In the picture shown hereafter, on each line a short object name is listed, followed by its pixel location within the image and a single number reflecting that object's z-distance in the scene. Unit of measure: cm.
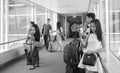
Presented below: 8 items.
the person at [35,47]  532
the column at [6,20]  660
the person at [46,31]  826
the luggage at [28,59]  570
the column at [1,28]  626
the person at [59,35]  786
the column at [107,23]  376
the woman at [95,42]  231
